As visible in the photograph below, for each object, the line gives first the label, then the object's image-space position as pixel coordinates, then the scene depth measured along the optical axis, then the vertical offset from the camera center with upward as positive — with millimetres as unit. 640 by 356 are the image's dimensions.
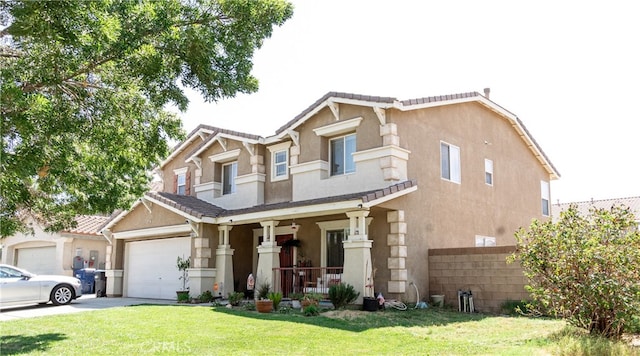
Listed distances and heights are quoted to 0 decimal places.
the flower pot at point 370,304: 14383 -1532
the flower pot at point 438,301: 16203 -1637
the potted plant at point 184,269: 19375 -875
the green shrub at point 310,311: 13570 -1620
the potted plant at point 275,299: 14773 -1446
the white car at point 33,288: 16188 -1337
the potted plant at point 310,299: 14328 -1424
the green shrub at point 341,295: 14586 -1325
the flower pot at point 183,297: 18281 -1733
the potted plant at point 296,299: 15345 -1538
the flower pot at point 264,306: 14346 -1586
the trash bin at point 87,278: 23797 -1464
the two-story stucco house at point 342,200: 16094 +1480
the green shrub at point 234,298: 16219 -1581
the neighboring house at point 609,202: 38531 +3015
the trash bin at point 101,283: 21984 -1551
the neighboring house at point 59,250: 25359 -305
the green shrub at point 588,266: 9359 -377
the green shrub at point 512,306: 14627 -1633
